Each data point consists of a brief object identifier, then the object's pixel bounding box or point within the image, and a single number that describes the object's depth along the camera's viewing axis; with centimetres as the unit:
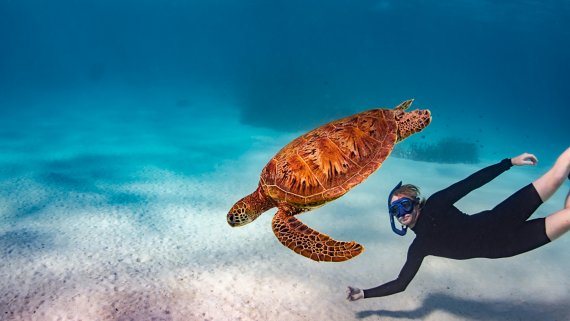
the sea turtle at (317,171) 333
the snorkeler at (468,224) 439
